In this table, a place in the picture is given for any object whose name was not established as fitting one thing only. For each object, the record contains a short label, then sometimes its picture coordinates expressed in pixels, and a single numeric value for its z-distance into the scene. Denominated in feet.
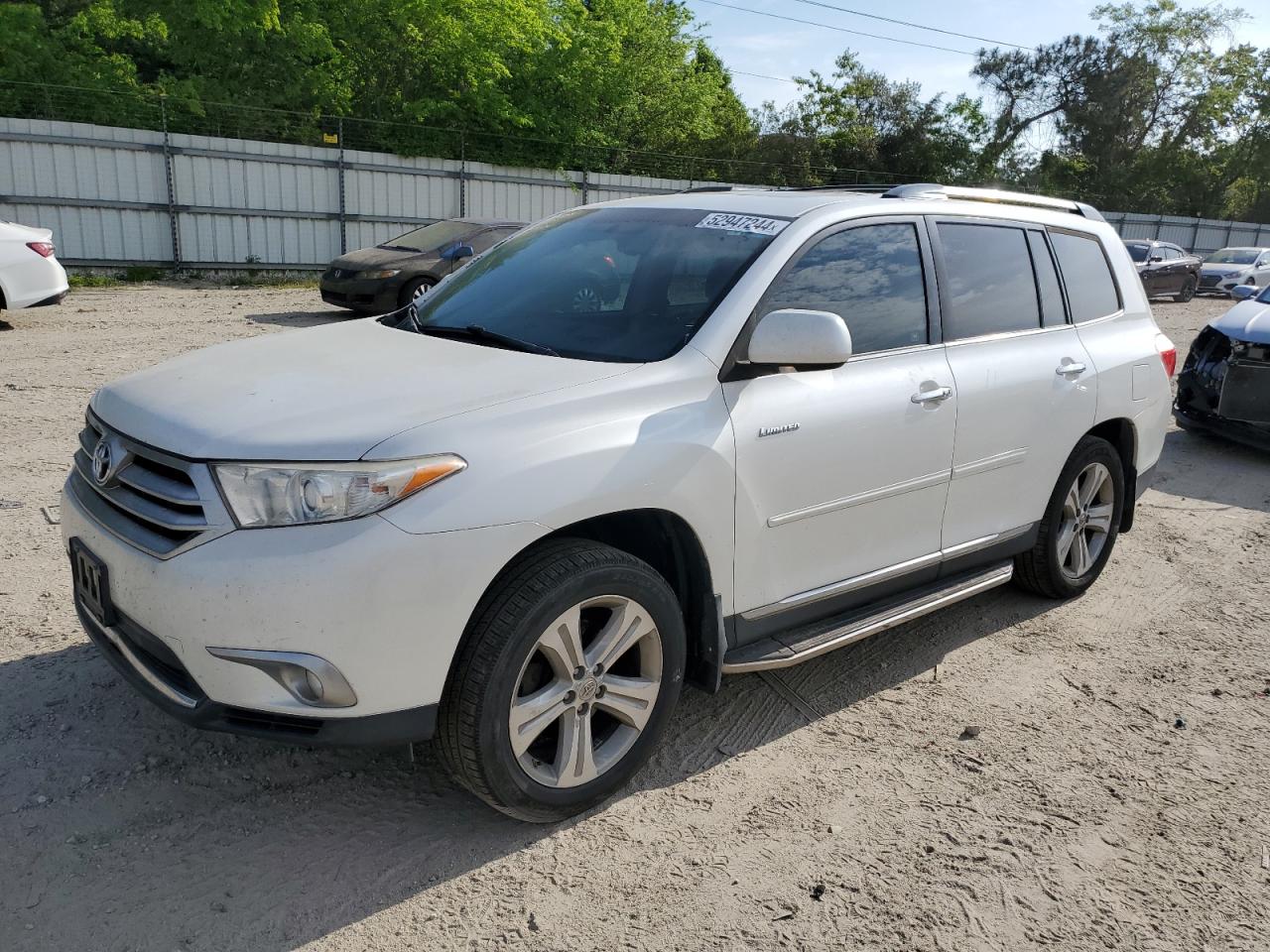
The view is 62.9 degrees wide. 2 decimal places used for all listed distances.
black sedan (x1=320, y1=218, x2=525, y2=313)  43.45
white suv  8.50
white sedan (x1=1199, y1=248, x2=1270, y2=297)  83.87
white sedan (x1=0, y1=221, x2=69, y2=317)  35.09
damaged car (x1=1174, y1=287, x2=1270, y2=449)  26.30
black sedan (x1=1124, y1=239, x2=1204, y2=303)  78.02
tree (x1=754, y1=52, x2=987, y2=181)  117.70
